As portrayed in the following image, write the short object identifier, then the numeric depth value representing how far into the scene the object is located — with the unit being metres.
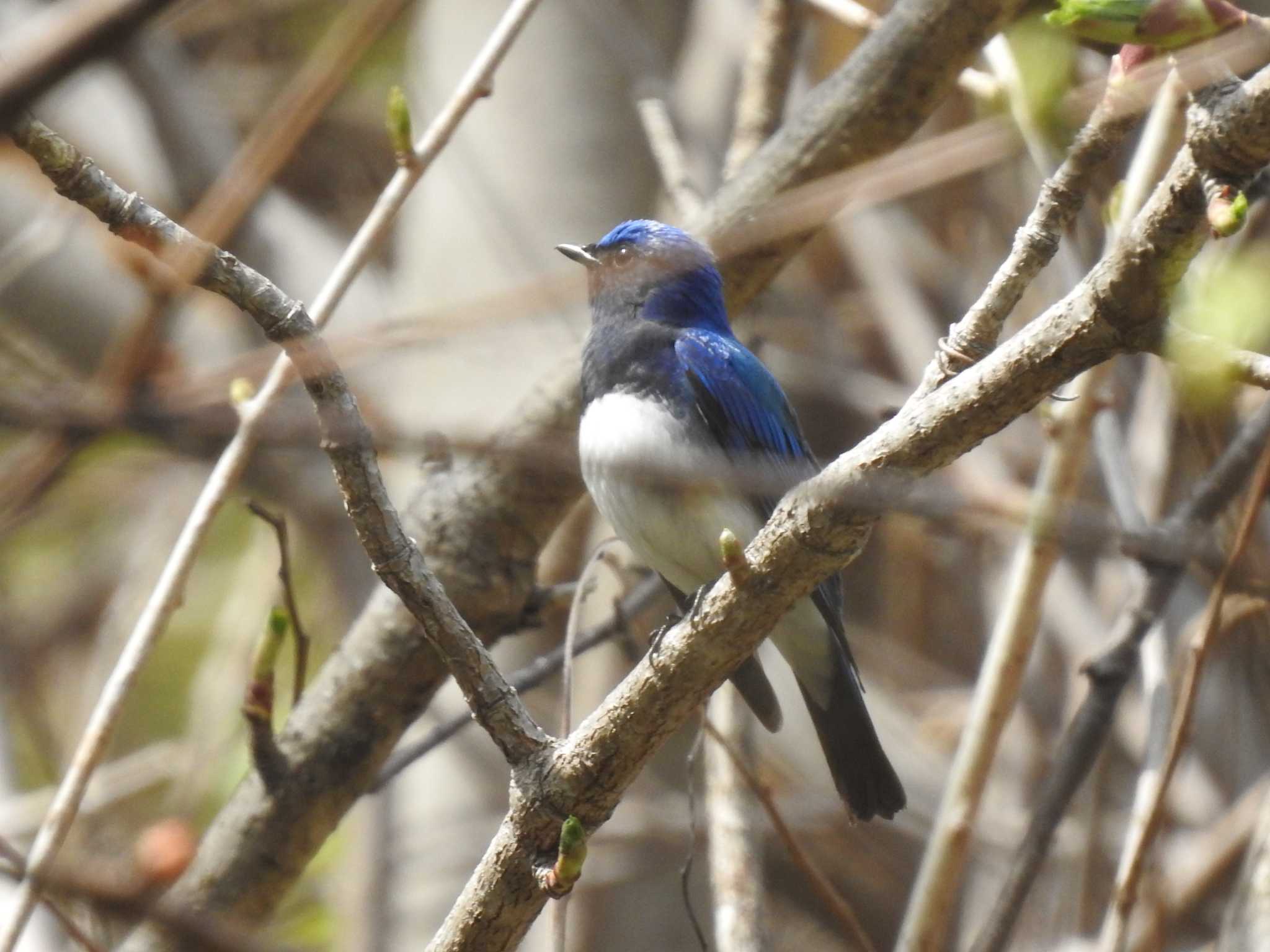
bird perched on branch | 5.66
